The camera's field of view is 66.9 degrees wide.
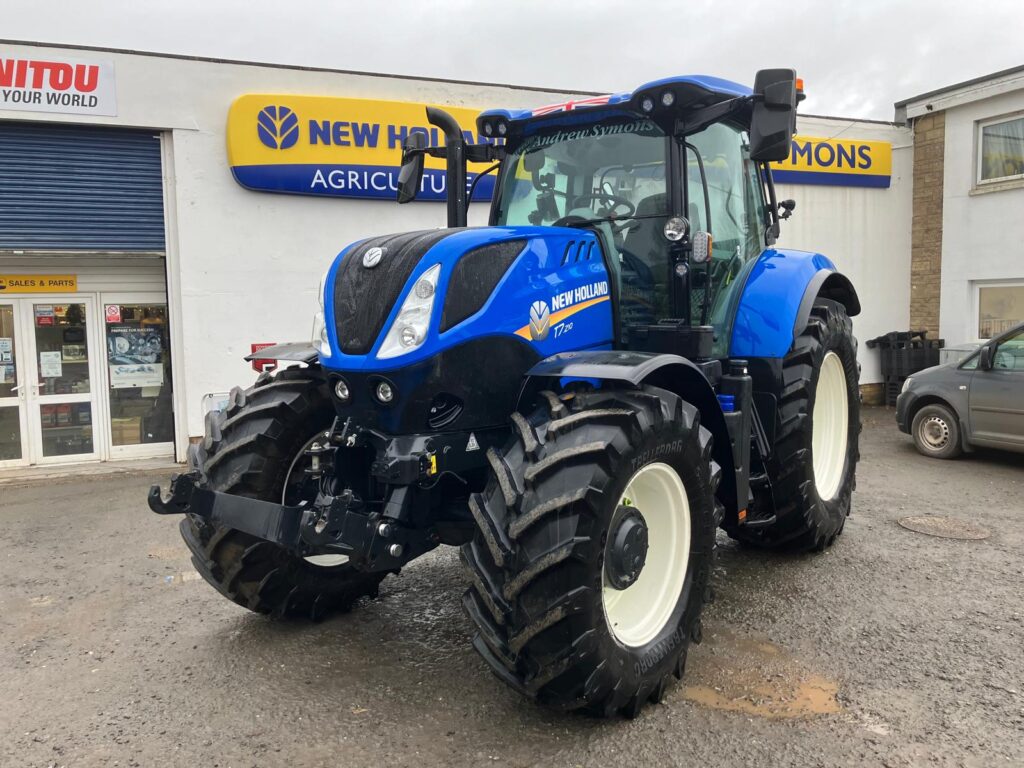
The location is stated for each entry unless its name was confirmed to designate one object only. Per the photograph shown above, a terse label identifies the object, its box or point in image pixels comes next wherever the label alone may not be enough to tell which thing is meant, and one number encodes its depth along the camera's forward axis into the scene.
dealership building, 8.34
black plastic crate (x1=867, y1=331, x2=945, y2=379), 11.95
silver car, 7.79
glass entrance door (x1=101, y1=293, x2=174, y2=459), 9.18
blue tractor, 2.81
